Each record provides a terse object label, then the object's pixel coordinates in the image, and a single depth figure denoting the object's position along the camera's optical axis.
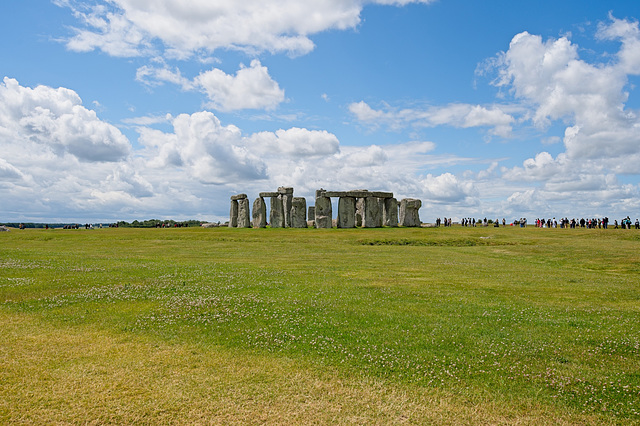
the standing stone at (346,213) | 56.94
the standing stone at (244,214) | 60.47
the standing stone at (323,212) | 56.44
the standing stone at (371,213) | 58.12
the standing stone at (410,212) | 60.97
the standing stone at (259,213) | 59.28
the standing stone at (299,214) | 56.44
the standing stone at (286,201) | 58.78
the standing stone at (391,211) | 60.47
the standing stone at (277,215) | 58.19
